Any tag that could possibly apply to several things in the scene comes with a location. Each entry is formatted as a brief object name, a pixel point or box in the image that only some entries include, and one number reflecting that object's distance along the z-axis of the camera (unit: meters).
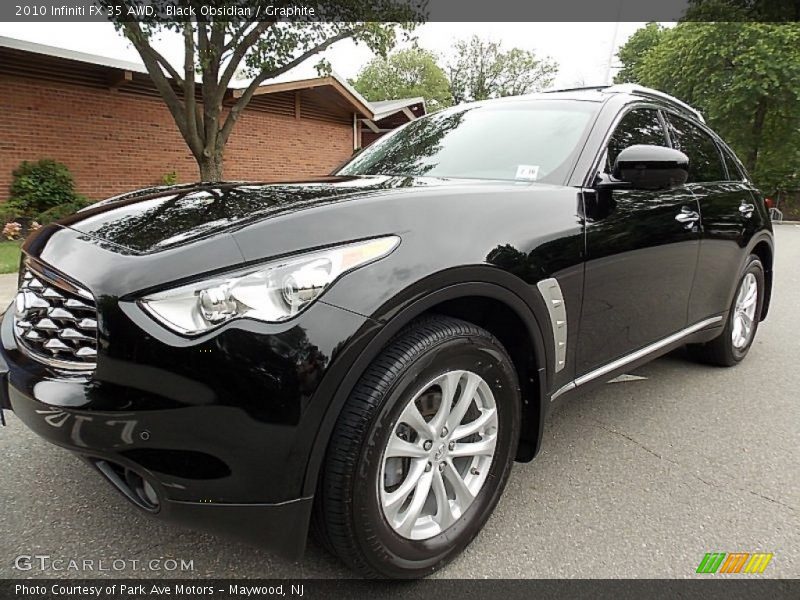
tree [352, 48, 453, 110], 54.38
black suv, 1.44
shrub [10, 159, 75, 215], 10.27
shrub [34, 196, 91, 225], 9.75
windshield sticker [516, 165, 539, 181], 2.54
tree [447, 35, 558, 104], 53.78
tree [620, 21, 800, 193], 21.48
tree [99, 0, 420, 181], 10.12
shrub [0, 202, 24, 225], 9.70
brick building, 10.45
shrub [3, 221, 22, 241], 9.31
